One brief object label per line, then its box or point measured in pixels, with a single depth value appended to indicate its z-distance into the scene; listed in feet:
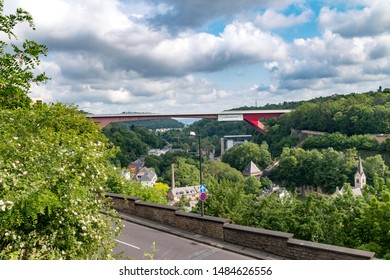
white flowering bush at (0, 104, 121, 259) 13.80
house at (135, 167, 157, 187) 230.75
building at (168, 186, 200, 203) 200.13
